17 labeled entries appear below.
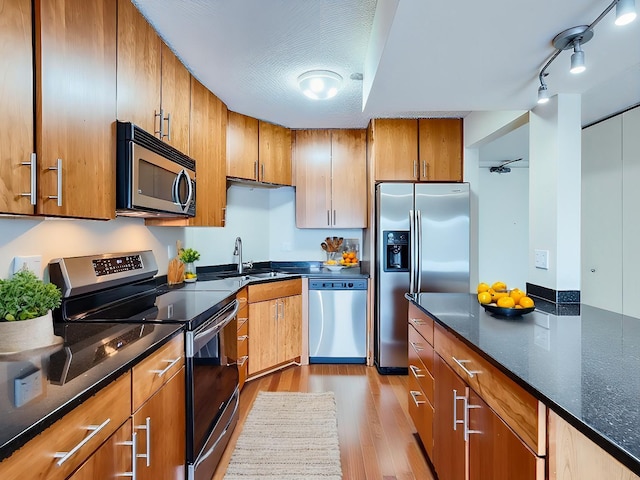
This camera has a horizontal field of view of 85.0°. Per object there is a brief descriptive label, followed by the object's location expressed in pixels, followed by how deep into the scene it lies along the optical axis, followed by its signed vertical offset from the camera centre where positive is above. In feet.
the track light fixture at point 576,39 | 4.02 +2.56
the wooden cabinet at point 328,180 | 12.03 +2.12
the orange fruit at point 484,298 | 5.68 -0.92
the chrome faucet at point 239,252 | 11.05 -0.34
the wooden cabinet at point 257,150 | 10.30 +2.87
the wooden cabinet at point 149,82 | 5.15 +2.75
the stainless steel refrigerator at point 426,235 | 10.29 +0.19
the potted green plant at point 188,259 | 8.97 -0.45
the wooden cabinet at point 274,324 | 9.60 -2.41
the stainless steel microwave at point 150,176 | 4.99 +1.07
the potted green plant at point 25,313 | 3.44 -0.73
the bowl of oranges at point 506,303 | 5.35 -0.97
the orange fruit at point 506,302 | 5.38 -0.95
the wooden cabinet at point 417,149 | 10.85 +2.87
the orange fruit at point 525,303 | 5.37 -0.95
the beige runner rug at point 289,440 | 6.04 -3.97
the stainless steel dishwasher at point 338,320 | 11.00 -2.49
